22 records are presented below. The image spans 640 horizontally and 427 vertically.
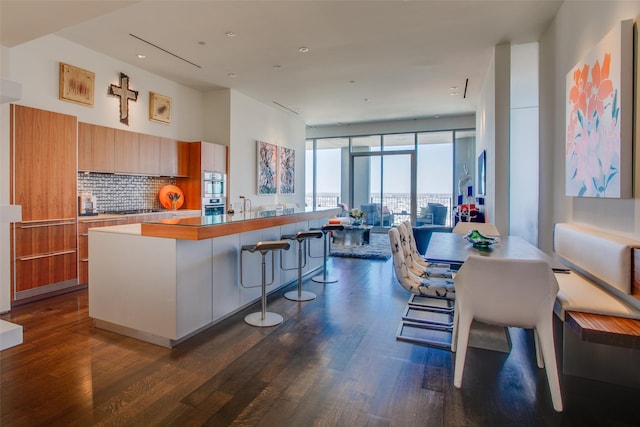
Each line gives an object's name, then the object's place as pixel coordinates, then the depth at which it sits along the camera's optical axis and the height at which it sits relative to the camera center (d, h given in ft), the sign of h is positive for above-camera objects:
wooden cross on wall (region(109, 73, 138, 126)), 17.40 +5.66
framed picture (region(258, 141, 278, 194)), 25.22 +3.10
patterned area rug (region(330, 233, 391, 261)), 22.08 -2.71
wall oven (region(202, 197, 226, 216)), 20.84 +0.21
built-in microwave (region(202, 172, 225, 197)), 20.66 +1.51
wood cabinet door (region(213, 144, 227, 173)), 21.40 +3.15
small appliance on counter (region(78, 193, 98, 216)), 15.72 +0.20
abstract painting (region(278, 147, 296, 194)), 28.14 +3.22
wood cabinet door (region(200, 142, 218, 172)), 20.39 +3.09
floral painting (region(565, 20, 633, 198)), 7.22 +2.15
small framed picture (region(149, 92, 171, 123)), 19.30 +5.64
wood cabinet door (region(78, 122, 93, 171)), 15.02 +2.65
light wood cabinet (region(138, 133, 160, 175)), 18.03 +2.85
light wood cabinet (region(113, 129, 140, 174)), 16.75 +2.80
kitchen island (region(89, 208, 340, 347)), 9.36 -1.90
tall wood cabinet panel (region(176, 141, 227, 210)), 20.43 +2.44
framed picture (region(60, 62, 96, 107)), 14.93 +5.42
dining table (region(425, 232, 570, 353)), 8.92 -1.18
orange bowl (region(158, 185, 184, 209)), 19.98 +0.79
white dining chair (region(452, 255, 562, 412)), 6.68 -1.74
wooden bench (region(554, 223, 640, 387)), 6.10 -1.83
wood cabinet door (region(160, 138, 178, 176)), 19.29 +2.91
